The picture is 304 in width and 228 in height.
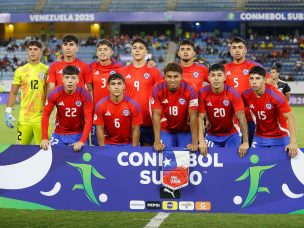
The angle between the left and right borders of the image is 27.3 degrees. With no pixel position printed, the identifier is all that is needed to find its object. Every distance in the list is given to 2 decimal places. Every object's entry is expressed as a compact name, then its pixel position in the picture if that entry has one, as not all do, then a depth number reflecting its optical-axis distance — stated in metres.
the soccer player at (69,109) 6.82
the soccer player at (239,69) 7.84
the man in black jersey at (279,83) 10.93
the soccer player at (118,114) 6.73
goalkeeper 7.99
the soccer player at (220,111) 6.67
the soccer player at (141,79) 7.60
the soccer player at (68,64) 7.82
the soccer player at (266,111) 6.62
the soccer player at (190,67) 7.72
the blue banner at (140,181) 5.67
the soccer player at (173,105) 6.64
